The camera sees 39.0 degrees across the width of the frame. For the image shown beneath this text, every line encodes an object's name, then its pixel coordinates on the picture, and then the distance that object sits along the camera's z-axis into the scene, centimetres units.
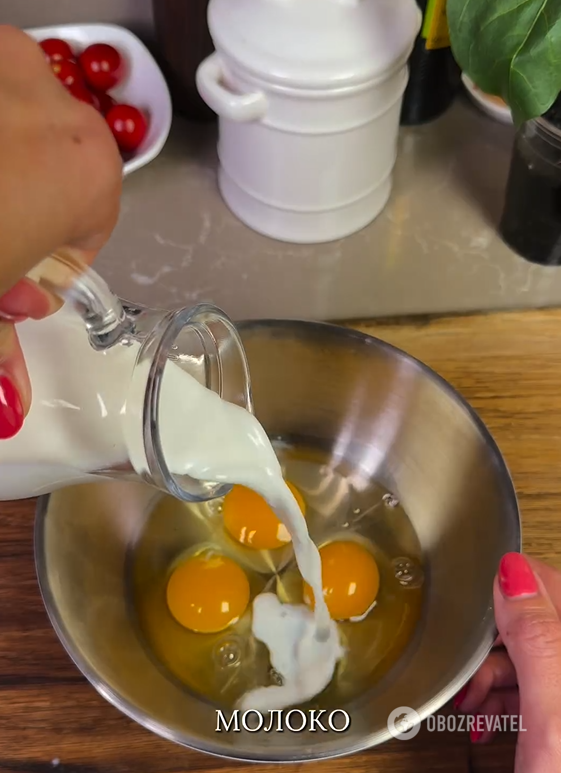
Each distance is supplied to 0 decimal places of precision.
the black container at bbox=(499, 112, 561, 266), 89
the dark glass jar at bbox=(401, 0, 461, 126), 99
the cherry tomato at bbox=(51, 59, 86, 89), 105
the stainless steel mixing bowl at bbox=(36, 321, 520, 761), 63
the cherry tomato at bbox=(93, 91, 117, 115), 107
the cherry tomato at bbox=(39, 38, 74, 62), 106
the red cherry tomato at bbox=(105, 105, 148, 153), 103
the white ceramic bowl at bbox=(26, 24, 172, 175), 109
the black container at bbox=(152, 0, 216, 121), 100
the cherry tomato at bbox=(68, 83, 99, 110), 104
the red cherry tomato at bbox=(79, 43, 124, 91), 106
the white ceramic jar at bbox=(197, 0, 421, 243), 82
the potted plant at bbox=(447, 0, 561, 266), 74
